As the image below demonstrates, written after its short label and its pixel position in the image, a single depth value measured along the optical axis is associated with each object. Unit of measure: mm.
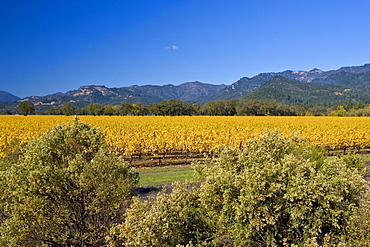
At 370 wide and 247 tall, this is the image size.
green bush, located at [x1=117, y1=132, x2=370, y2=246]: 4500
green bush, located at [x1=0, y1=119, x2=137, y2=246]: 5918
